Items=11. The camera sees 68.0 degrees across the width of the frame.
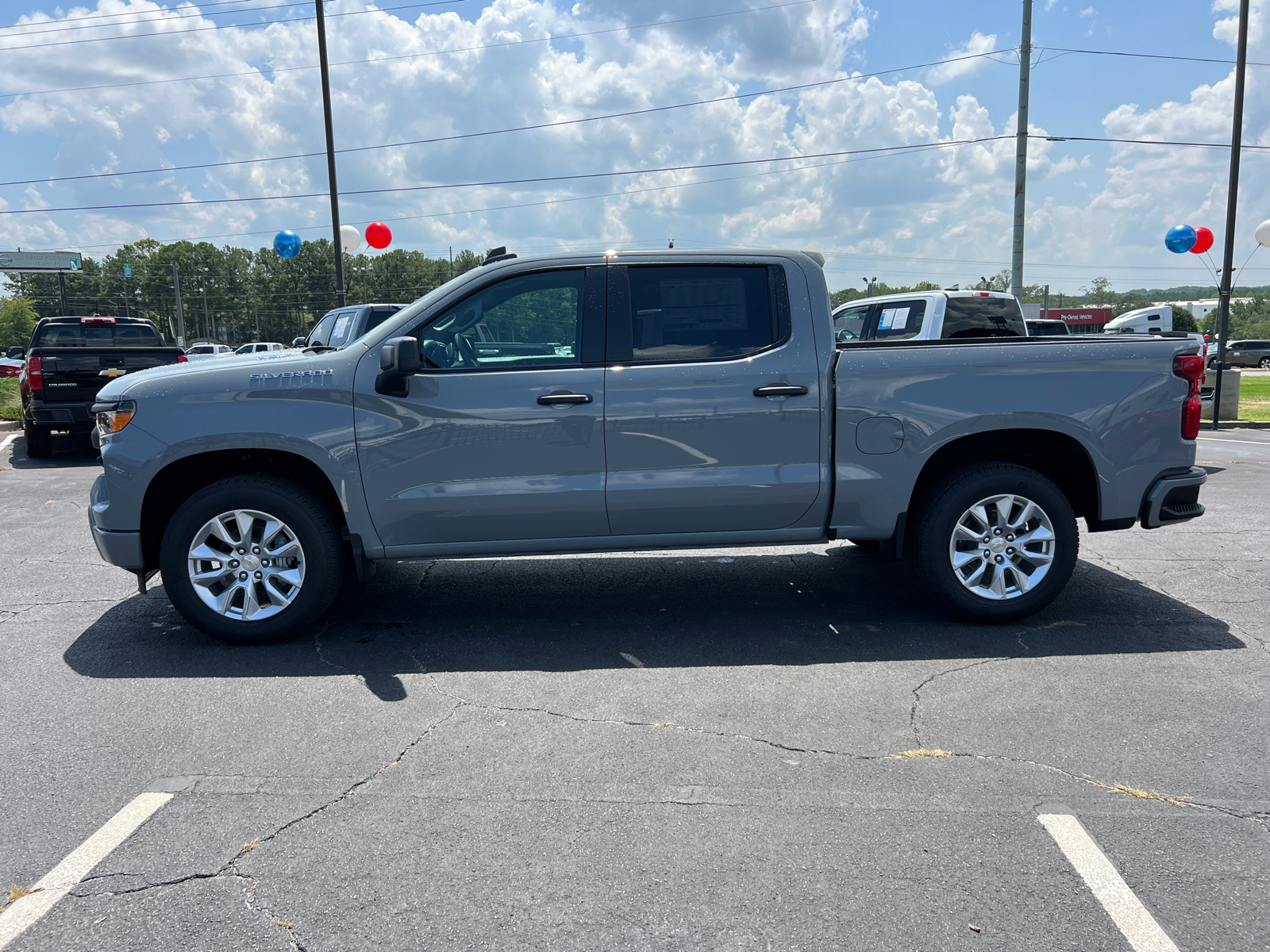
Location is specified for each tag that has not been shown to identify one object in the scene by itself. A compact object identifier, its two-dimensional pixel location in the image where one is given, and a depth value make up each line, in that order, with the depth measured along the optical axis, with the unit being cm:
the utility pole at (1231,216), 1922
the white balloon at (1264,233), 2046
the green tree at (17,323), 10050
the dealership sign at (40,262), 5678
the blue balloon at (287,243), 2303
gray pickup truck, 481
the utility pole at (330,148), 1988
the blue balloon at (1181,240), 2180
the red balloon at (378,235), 2180
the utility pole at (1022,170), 2123
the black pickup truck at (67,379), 1246
